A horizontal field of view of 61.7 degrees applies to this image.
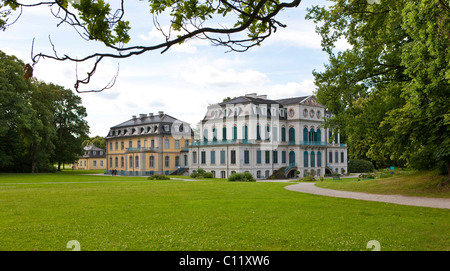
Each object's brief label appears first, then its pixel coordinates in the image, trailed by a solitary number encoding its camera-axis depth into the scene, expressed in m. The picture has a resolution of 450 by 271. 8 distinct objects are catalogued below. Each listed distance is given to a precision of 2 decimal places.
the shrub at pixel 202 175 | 41.12
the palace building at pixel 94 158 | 86.56
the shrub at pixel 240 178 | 33.97
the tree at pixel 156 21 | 4.78
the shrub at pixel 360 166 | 58.62
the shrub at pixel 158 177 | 36.56
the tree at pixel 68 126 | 55.00
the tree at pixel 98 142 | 96.51
